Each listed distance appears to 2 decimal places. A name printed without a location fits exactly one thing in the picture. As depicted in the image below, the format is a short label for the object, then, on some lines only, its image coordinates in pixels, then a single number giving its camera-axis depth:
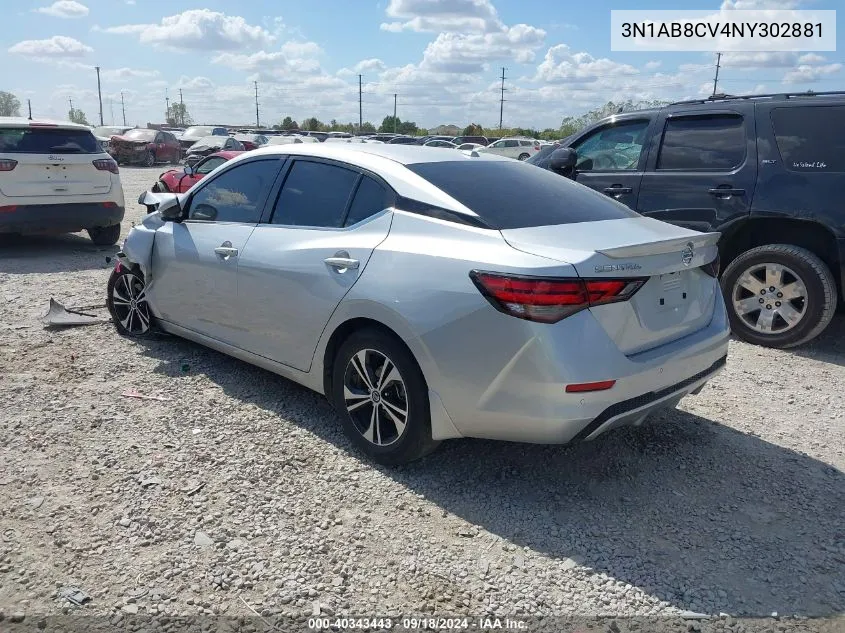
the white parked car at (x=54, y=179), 8.77
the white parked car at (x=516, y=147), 36.56
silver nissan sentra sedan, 2.99
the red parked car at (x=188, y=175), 13.05
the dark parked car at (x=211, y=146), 27.77
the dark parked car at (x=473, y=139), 42.05
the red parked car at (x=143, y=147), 30.73
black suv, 5.48
